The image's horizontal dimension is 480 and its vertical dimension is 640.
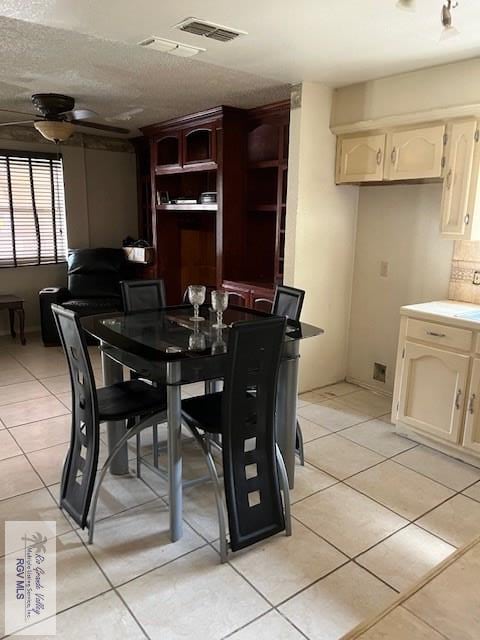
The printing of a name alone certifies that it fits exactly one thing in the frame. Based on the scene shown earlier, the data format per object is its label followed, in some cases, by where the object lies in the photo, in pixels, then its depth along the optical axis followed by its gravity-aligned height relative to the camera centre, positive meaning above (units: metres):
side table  5.16 -1.02
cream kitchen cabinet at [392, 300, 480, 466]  2.79 -0.98
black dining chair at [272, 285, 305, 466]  2.84 -0.55
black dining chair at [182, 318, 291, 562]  1.91 -0.94
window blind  5.36 +0.02
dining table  2.07 -0.63
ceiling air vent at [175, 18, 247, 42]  2.34 +0.91
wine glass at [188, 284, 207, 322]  2.78 -0.47
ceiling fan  3.42 +0.67
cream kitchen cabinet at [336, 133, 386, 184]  3.33 +0.41
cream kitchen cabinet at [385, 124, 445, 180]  2.99 +0.41
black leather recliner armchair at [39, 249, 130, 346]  5.21 -0.86
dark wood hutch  4.01 +0.24
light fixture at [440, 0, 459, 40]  1.69 +0.68
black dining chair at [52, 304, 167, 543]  2.08 -0.93
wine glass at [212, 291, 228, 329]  2.67 -0.49
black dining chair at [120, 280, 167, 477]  3.07 -0.54
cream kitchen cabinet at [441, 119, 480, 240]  2.84 +0.22
